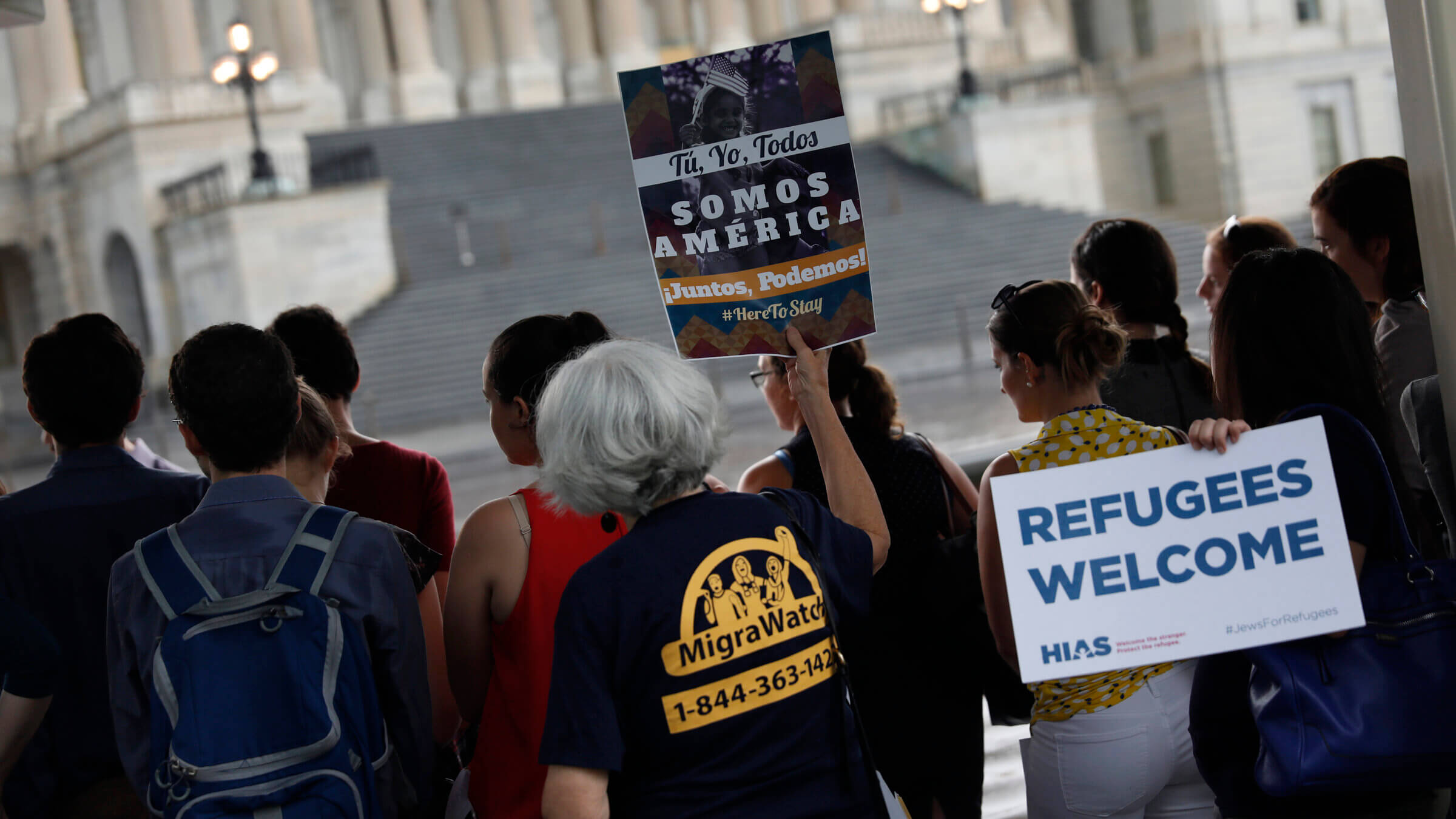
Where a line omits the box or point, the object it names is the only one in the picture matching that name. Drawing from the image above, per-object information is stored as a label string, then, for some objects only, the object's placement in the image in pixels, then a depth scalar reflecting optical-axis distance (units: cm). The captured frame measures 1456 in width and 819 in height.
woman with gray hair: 388
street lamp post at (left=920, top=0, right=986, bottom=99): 5197
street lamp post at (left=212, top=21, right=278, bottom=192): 4256
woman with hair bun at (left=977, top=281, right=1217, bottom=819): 509
